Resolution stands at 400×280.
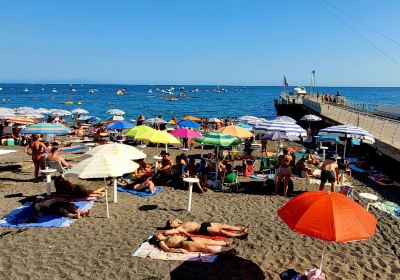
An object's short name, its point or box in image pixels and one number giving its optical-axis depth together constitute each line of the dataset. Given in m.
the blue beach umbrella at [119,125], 16.36
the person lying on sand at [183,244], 6.48
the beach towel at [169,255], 6.24
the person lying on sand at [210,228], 7.10
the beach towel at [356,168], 14.25
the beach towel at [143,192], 10.13
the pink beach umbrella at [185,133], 12.95
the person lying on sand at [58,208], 8.12
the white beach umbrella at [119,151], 9.52
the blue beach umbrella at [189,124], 16.74
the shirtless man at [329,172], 9.80
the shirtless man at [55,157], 10.76
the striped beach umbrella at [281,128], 11.29
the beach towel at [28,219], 7.66
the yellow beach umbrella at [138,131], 12.53
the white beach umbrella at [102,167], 7.18
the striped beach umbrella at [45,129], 11.60
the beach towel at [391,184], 12.33
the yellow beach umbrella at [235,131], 12.27
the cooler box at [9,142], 19.34
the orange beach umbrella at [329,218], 4.35
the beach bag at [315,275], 5.00
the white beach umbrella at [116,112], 26.94
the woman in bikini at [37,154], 11.30
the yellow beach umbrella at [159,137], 11.62
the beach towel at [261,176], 12.54
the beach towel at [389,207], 9.19
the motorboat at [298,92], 50.01
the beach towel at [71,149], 17.89
